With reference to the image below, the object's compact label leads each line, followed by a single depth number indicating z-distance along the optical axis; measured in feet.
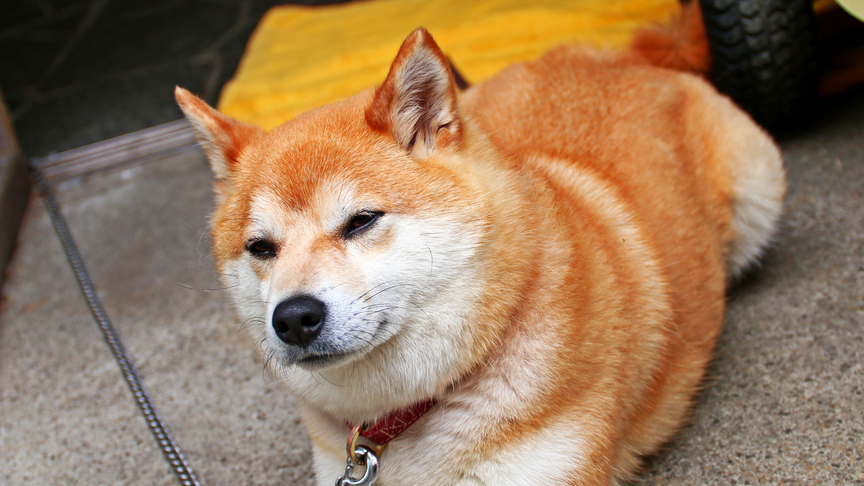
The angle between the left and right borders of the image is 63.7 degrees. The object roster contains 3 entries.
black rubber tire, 9.52
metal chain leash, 7.21
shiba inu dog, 5.39
